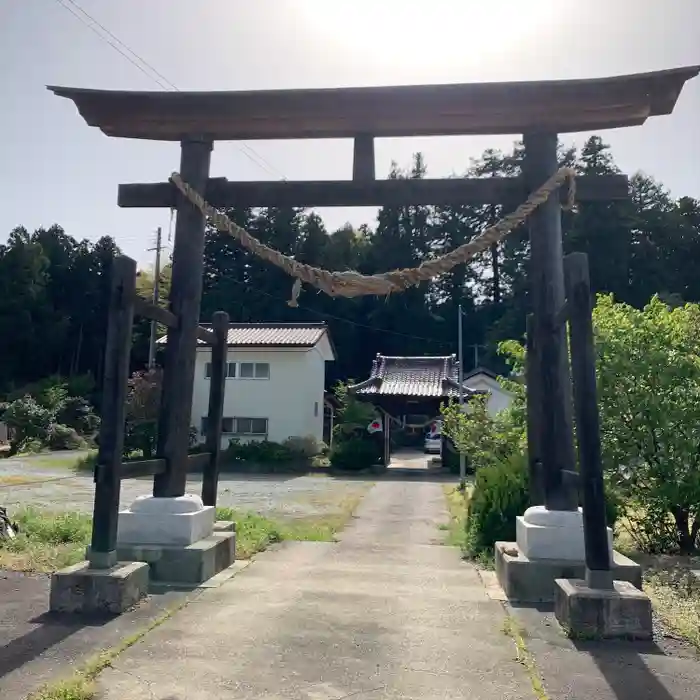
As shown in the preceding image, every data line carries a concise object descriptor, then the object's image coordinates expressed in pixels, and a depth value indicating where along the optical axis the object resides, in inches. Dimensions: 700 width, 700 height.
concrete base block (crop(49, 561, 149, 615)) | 171.9
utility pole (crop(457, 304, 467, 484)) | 732.7
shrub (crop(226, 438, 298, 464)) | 987.9
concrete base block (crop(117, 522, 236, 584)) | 203.6
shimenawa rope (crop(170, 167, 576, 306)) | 210.7
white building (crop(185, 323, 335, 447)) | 1072.8
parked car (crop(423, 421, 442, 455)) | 1444.3
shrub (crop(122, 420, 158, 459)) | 989.2
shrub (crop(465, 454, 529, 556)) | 288.5
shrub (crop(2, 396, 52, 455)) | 1176.8
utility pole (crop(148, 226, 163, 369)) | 1093.3
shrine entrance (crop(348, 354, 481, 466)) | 1031.0
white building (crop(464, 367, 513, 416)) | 1272.1
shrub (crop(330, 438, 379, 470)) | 966.4
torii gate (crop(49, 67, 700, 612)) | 213.6
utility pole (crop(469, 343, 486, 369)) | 1742.2
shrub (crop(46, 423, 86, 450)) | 1197.1
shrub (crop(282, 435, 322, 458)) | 1032.8
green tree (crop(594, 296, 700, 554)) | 293.9
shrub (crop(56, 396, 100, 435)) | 1327.5
